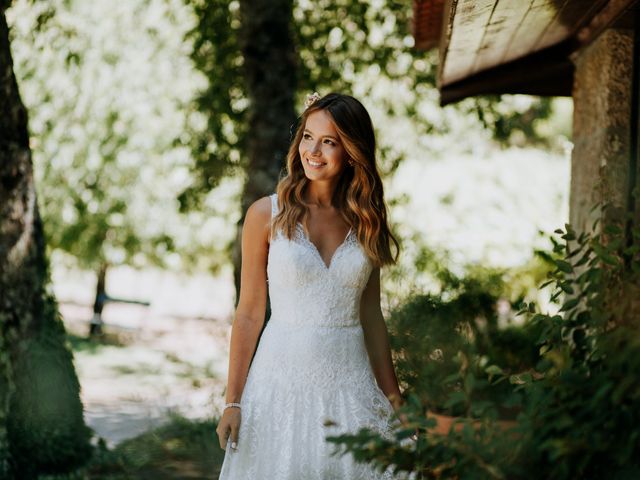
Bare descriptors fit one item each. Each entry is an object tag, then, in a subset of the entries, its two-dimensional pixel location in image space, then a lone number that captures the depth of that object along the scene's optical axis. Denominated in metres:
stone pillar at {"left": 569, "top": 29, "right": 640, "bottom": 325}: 4.86
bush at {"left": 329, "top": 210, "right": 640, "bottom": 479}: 2.05
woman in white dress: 3.37
